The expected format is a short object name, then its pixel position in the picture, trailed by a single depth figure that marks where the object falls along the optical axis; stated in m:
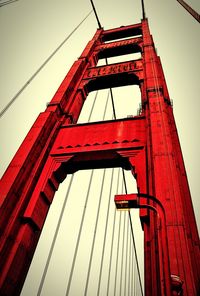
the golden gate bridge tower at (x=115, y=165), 3.23
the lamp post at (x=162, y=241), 2.41
